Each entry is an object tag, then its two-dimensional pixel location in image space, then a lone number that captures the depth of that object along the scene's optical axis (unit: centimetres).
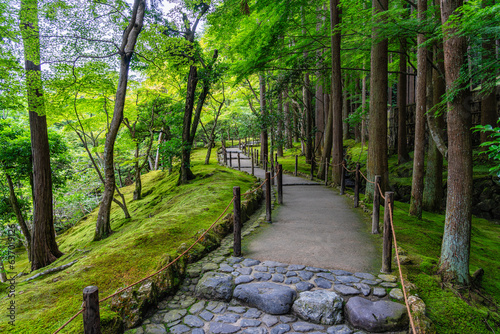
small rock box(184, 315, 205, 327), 326
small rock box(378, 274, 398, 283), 379
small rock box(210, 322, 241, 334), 311
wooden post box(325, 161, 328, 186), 1184
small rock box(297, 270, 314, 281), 398
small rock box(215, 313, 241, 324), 331
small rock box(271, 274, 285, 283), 396
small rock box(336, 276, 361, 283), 383
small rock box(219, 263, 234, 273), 431
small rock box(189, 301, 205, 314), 354
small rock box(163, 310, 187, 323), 336
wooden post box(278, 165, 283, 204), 858
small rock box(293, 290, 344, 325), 323
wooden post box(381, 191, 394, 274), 397
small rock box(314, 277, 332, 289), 373
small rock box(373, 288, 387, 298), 348
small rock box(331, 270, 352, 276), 403
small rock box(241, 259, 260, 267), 451
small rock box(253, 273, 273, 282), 402
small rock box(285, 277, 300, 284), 389
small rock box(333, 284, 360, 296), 353
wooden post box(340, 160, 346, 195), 988
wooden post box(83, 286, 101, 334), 220
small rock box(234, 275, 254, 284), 397
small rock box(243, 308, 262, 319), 338
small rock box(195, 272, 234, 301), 379
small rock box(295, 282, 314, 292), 370
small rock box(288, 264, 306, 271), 427
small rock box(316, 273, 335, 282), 392
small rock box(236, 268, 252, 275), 422
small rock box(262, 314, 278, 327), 323
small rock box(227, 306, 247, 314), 352
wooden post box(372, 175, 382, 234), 560
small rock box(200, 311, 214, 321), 339
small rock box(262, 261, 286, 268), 442
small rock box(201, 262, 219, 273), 439
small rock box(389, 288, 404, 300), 338
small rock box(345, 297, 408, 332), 298
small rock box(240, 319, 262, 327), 321
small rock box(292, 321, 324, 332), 311
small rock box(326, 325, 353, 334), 303
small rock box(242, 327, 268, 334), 307
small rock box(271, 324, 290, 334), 308
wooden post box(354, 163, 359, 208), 785
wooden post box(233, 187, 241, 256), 483
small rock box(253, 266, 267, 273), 429
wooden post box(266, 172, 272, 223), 664
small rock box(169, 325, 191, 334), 314
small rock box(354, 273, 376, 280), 391
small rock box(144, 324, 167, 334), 311
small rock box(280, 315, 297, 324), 327
